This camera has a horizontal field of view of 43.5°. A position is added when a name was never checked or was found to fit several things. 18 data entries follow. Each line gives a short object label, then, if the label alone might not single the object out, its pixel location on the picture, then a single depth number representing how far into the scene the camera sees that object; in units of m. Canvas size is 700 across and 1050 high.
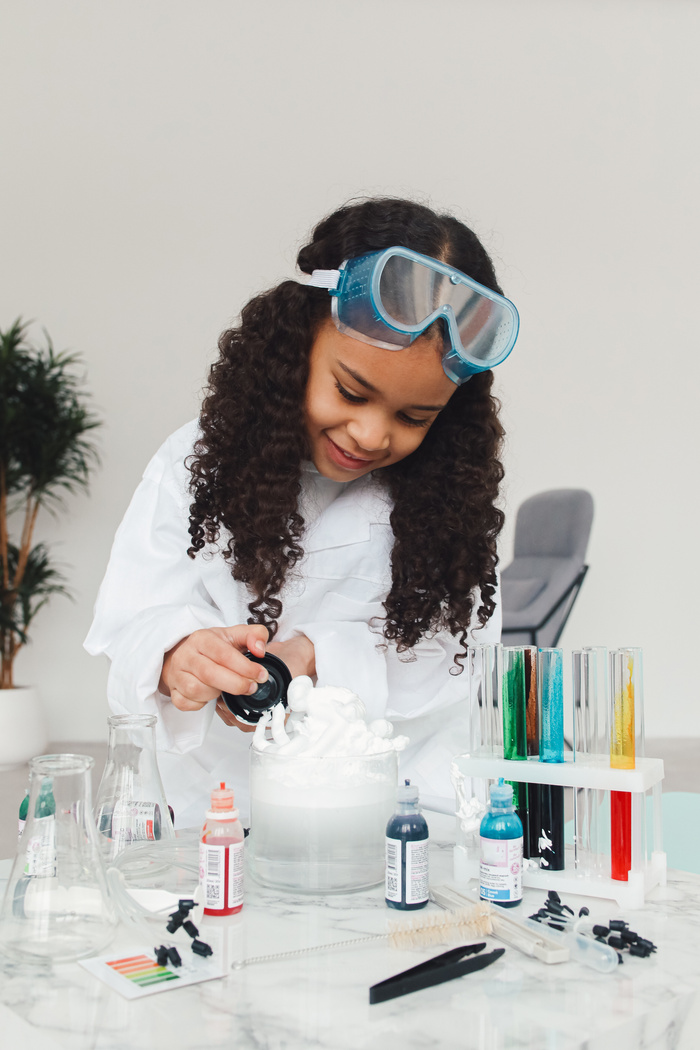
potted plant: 3.72
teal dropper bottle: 0.80
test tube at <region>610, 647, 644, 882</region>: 0.85
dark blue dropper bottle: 0.79
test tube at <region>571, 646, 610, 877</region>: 0.88
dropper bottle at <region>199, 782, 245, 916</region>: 0.77
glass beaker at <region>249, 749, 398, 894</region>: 0.82
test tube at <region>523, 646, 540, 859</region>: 0.89
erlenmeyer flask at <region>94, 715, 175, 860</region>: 0.89
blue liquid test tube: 0.88
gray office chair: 3.25
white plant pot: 3.67
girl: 1.11
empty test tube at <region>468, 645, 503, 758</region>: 0.94
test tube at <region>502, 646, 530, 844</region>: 0.90
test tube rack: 0.84
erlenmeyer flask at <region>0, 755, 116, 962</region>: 0.69
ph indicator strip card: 0.63
